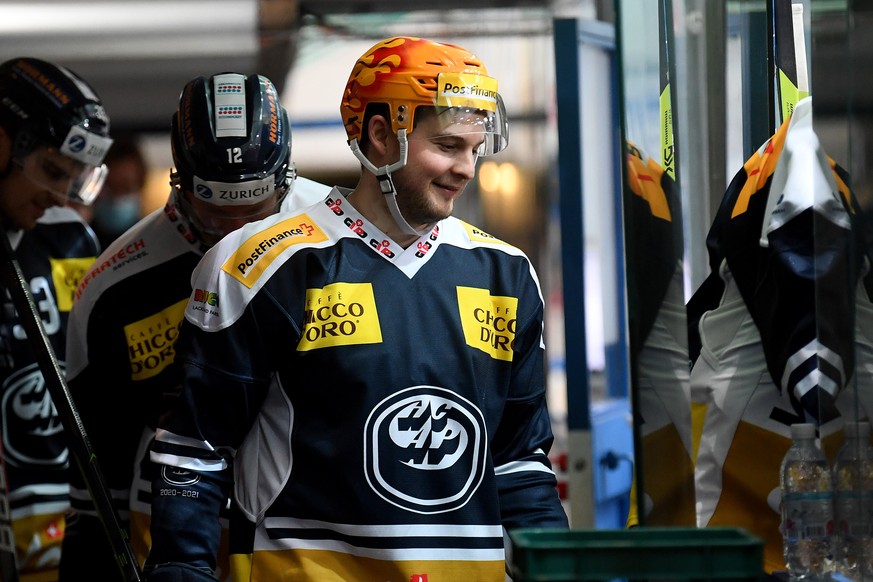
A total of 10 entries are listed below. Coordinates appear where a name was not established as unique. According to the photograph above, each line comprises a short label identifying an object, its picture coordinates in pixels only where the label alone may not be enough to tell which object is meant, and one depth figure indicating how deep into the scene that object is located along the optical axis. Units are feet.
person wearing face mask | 34.46
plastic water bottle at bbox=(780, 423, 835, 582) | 19.52
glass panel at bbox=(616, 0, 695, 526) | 19.04
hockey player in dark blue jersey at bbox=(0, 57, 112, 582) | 23.70
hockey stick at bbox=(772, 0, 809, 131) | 21.28
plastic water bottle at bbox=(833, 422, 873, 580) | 19.32
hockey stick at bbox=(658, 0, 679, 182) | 19.70
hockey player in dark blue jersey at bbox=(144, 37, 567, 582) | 20.69
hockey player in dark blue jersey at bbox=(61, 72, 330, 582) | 22.08
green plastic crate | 18.23
